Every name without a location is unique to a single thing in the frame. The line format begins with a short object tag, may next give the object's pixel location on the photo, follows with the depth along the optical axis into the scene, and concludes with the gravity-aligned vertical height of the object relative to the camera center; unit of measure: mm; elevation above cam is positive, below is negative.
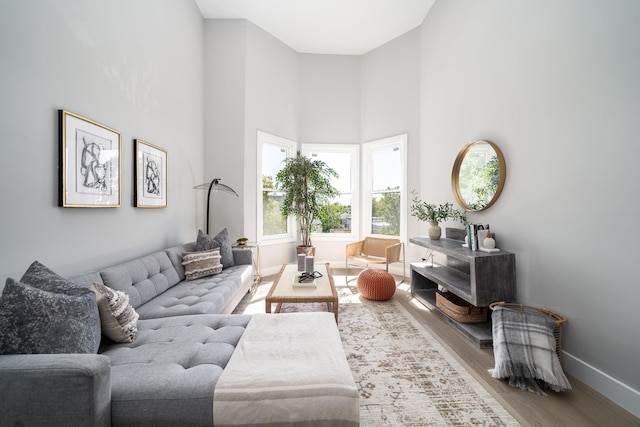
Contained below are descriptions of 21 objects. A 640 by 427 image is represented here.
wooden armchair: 4211 -614
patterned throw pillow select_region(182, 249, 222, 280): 2906 -575
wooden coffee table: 2338 -729
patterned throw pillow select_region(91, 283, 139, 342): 1521 -600
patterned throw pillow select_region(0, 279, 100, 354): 1114 -480
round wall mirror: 2674 +417
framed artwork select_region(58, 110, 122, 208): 1839 +381
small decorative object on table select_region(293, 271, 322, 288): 2631 -685
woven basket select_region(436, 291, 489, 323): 2572 -959
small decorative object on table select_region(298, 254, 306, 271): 2949 -545
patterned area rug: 1545 -1163
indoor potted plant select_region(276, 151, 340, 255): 4539 +408
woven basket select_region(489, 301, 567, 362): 1922 -790
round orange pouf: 3363 -922
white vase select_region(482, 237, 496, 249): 2578 -286
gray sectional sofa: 994 -742
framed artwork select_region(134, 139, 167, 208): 2717 +404
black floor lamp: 3804 +389
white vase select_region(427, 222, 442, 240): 3336 -225
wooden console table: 2352 -647
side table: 3882 -761
